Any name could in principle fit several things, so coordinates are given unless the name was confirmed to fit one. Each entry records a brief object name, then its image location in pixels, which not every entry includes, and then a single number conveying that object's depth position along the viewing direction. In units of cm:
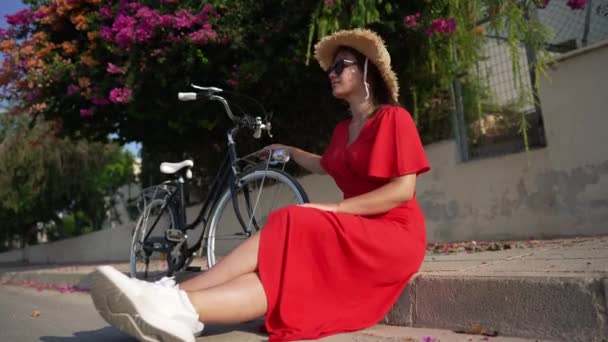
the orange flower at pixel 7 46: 791
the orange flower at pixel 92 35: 694
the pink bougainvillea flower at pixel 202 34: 578
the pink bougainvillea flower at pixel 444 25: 526
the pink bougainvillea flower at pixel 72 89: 707
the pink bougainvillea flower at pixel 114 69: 639
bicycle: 363
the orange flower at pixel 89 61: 709
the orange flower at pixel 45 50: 750
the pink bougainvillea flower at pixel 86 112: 719
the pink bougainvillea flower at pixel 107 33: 651
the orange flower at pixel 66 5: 720
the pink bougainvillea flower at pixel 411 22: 534
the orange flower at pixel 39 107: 772
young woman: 217
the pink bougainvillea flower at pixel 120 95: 625
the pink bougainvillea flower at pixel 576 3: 504
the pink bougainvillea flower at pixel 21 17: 792
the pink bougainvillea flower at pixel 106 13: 683
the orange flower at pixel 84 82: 702
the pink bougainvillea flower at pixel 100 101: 694
